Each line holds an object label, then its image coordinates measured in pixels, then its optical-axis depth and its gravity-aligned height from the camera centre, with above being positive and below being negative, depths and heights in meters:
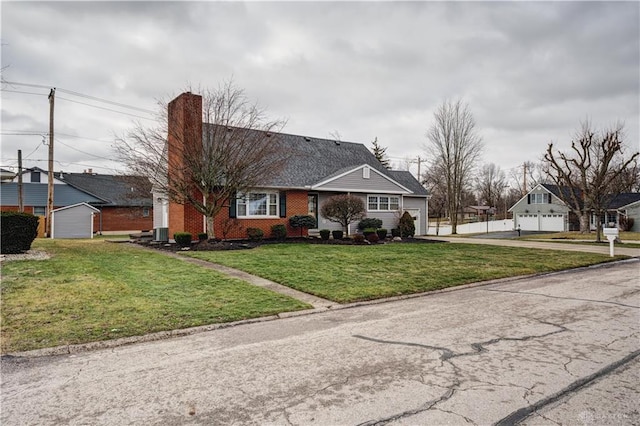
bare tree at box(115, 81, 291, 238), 15.78 +2.74
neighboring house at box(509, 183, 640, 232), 41.75 +0.43
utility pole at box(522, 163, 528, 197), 62.31 +6.82
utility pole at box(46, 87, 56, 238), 24.78 +4.97
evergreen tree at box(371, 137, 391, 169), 52.81 +8.85
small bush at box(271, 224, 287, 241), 20.44 -0.62
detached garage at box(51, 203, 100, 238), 27.75 +0.03
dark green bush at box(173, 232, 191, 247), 16.98 -0.80
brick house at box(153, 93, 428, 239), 19.56 +1.58
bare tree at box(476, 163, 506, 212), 76.56 +6.34
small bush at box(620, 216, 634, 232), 41.06 -0.88
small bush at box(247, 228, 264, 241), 19.75 -0.72
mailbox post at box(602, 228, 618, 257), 15.75 -0.76
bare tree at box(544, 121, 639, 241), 26.58 +3.88
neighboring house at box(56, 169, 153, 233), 36.13 +1.31
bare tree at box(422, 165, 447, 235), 53.66 +4.34
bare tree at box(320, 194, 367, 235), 20.23 +0.51
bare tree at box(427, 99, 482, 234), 37.08 +6.85
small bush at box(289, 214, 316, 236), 21.19 -0.12
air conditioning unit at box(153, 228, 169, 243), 20.02 -0.68
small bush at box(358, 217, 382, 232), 23.50 -0.31
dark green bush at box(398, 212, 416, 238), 24.42 -0.54
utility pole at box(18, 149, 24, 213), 27.26 +3.17
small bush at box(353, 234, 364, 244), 19.54 -1.03
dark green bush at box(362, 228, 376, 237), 20.95 -0.69
